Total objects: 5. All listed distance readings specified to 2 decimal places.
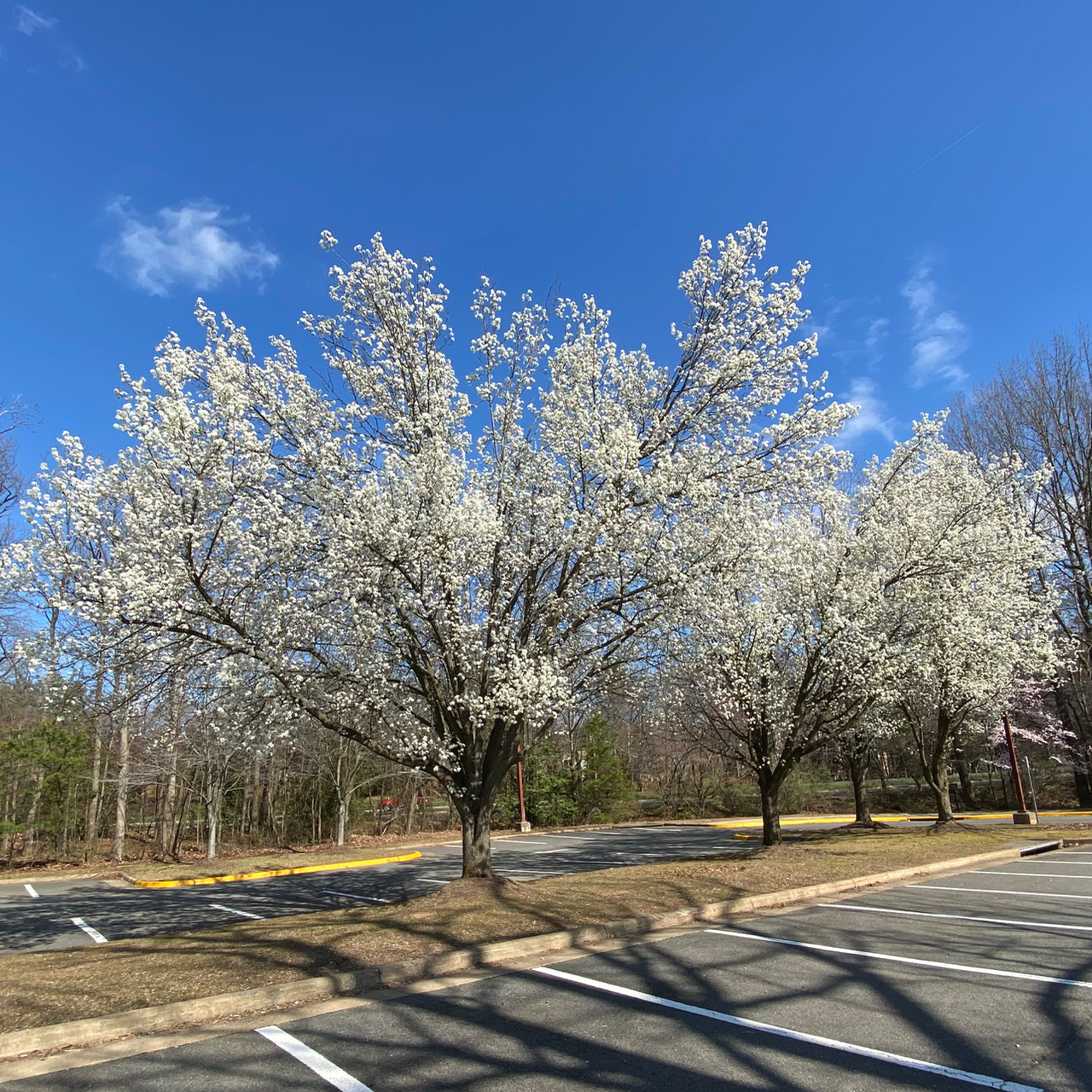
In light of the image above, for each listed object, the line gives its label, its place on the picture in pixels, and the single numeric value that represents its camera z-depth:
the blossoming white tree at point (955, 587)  14.03
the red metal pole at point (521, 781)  25.75
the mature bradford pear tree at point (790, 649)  12.23
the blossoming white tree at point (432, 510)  8.40
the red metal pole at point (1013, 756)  19.31
